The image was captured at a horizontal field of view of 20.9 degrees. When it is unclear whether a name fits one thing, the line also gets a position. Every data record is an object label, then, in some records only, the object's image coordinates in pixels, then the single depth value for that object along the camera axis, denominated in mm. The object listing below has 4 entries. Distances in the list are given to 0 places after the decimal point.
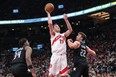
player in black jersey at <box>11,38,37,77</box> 8461
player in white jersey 9508
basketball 9688
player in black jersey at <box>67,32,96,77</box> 9199
